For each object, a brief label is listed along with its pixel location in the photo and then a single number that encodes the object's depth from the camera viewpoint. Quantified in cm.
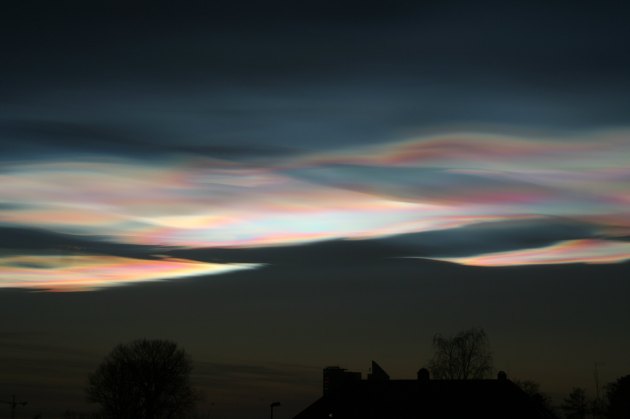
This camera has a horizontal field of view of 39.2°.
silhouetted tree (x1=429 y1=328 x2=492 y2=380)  12850
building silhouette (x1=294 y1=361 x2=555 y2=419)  9825
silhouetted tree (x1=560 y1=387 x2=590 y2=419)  16975
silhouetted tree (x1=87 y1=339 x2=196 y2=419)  13875
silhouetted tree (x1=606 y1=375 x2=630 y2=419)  15038
